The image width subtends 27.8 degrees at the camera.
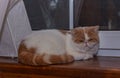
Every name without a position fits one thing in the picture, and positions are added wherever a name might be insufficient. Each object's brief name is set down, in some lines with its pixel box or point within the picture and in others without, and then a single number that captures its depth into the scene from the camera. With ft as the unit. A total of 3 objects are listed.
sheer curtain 4.55
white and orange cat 3.88
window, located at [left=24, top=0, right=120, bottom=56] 4.73
